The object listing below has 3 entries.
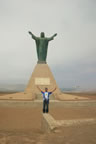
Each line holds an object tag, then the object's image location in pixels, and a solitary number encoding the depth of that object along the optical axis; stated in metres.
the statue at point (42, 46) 14.46
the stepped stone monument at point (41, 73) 12.90
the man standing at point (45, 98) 5.23
